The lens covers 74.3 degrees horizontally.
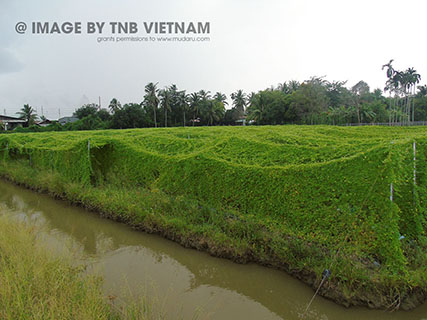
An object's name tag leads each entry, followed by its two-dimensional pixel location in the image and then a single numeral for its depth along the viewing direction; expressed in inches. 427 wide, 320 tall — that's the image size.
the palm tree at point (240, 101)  2437.3
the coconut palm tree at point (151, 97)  1987.0
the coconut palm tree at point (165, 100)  2034.9
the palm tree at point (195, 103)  2133.7
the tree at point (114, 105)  1954.7
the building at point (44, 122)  2338.7
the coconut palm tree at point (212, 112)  2132.0
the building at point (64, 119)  2551.7
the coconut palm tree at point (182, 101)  2127.2
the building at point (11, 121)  2047.2
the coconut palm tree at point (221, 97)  2514.8
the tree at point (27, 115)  1875.0
